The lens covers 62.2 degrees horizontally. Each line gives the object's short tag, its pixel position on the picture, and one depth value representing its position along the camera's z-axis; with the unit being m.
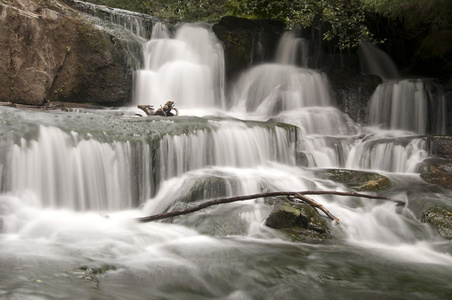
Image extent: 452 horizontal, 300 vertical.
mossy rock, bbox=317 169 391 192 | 7.28
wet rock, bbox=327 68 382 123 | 12.70
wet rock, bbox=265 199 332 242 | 5.27
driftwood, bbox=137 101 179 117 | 9.84
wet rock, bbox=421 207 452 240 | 5.39
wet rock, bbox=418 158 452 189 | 7.45
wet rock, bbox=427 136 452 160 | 8.83
